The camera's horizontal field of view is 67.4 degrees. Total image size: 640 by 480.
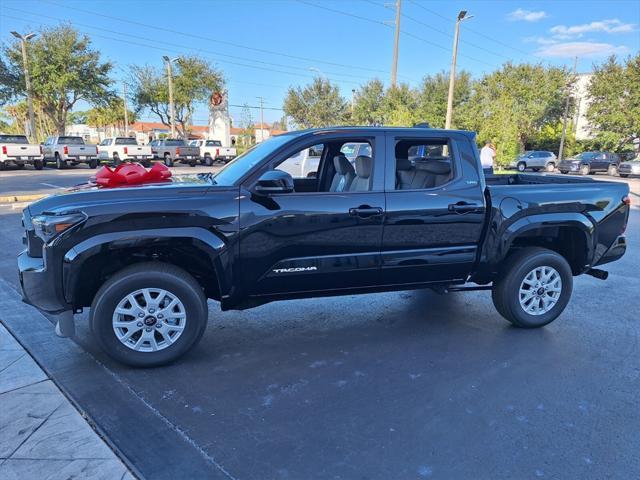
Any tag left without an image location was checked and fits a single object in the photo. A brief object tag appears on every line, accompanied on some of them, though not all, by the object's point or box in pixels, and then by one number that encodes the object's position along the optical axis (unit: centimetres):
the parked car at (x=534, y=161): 3547
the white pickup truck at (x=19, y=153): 2383
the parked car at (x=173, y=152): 3080
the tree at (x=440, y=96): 4631
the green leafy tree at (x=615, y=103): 3803
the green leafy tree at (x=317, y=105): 4997
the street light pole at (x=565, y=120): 4328
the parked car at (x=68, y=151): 2597
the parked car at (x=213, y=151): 3238
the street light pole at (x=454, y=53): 2359
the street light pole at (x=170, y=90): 3578
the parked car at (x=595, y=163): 3278
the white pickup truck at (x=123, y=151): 2825
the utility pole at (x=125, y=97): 4354
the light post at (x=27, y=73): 3067
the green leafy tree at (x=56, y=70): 3256
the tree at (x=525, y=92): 4347
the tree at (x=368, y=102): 4762
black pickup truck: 343
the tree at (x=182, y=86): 4219
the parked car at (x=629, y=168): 3036
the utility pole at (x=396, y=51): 3200
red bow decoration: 389
